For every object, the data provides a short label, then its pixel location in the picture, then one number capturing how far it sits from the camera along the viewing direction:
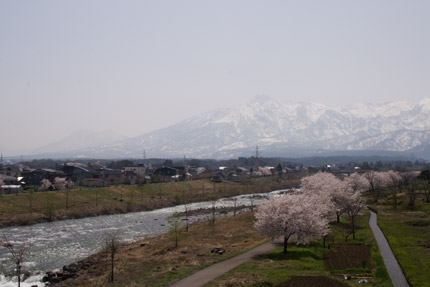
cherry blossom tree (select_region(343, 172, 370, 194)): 87.75
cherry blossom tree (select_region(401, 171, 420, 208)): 98.75
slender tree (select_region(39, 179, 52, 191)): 84.88
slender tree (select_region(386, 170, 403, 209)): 98.91
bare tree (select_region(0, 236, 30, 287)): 22.38
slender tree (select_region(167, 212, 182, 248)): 42.95
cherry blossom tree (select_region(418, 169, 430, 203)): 91.39
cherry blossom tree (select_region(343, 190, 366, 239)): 45.25
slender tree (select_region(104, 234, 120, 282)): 25.02
